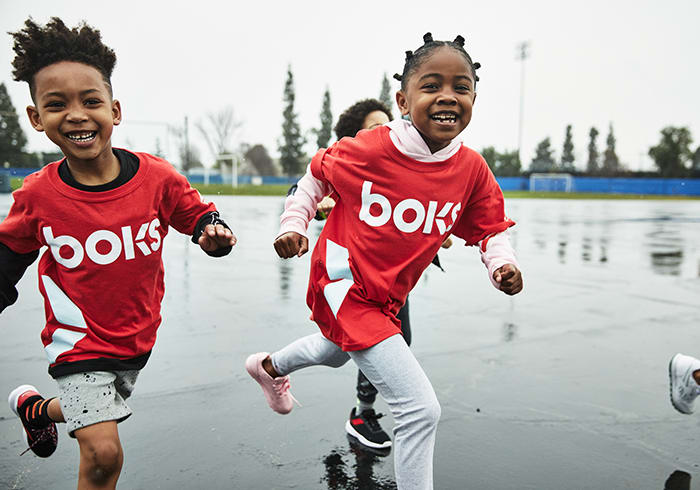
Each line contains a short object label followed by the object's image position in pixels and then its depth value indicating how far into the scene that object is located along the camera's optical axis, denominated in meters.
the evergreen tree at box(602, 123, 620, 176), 62.81
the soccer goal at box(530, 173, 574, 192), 57.38
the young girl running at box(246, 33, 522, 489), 2.41
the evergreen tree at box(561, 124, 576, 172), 94.94
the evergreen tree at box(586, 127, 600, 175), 99.50
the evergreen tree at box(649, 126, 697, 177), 61.09
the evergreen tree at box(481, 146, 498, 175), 67.62
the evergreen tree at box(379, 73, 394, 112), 56.83
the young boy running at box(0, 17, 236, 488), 2.33
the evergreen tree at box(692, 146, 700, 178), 64.12
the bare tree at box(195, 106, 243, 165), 55.00
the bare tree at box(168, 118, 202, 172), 44.38
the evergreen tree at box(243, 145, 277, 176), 90.38
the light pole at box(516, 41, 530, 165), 55.16
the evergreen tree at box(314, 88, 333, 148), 70.38
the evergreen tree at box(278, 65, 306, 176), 68.44
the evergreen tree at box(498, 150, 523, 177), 61.25
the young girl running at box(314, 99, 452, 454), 3.24
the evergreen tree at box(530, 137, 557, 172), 88.50
